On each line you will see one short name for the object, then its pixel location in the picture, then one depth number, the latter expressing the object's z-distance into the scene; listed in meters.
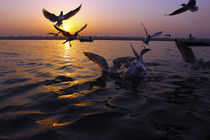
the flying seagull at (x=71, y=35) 6.08
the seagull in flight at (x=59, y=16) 7.38
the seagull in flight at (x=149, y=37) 7.93
